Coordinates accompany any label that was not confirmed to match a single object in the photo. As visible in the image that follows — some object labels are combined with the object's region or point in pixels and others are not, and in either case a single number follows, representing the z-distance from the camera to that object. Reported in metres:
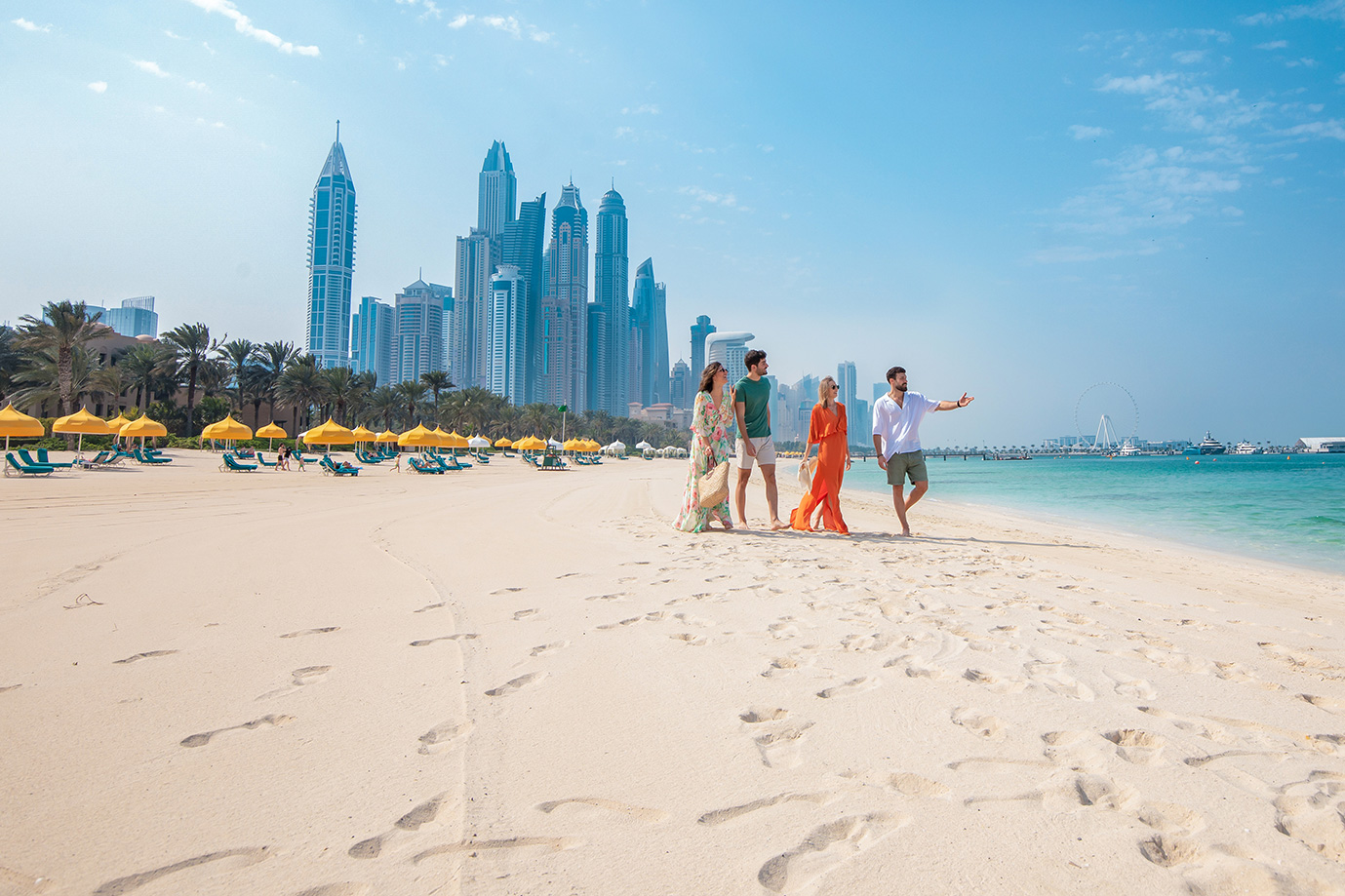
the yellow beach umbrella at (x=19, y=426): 19.38
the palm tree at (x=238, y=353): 45.44
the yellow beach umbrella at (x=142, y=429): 25.28
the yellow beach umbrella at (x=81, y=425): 24.39
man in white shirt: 6.50
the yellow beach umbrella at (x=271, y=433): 33.14
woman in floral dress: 6.53
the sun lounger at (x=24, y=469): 16.62
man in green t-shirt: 6.61
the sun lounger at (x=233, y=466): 22.34
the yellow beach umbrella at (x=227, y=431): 25.98
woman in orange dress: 6.65
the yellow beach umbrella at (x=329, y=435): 25.94
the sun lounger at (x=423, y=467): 28.00
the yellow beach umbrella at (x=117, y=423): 25.92
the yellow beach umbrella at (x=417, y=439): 32.66
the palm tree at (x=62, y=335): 33.09
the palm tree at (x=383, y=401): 57.91
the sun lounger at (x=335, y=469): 22.72
